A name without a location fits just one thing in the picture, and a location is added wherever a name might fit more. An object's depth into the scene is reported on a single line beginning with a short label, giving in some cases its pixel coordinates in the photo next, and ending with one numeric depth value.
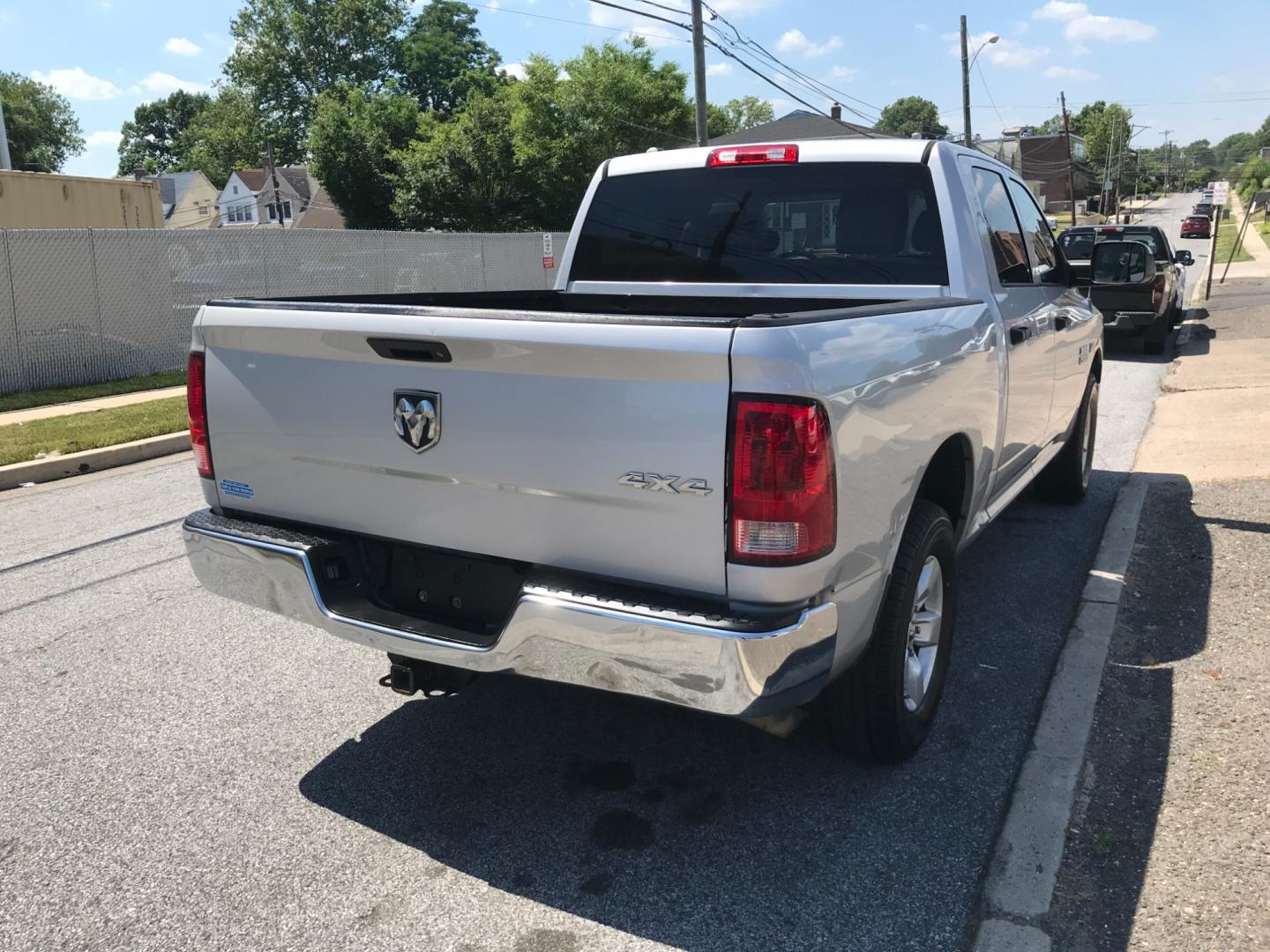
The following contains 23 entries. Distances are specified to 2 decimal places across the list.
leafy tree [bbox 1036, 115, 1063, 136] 149.23
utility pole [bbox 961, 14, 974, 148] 40.34
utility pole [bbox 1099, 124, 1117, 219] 96.57
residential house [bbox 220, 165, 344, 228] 74.06
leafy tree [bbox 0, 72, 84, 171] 78.81
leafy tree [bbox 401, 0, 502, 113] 78.12
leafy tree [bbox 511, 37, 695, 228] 41.28
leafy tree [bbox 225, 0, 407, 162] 79.00
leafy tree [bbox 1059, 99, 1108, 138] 137.70
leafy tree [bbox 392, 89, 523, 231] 41.50
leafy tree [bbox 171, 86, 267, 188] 86.69
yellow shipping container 17.81
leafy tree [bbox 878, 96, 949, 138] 170.57
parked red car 60.15
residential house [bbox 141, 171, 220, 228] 85.88
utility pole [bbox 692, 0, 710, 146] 23.58
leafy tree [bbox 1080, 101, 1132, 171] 123.62
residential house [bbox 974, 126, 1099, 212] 93.44
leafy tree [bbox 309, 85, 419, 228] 45.69
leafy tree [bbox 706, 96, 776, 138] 90.61
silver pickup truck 2.54
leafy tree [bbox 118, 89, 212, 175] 117.69
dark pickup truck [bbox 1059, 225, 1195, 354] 14.12
